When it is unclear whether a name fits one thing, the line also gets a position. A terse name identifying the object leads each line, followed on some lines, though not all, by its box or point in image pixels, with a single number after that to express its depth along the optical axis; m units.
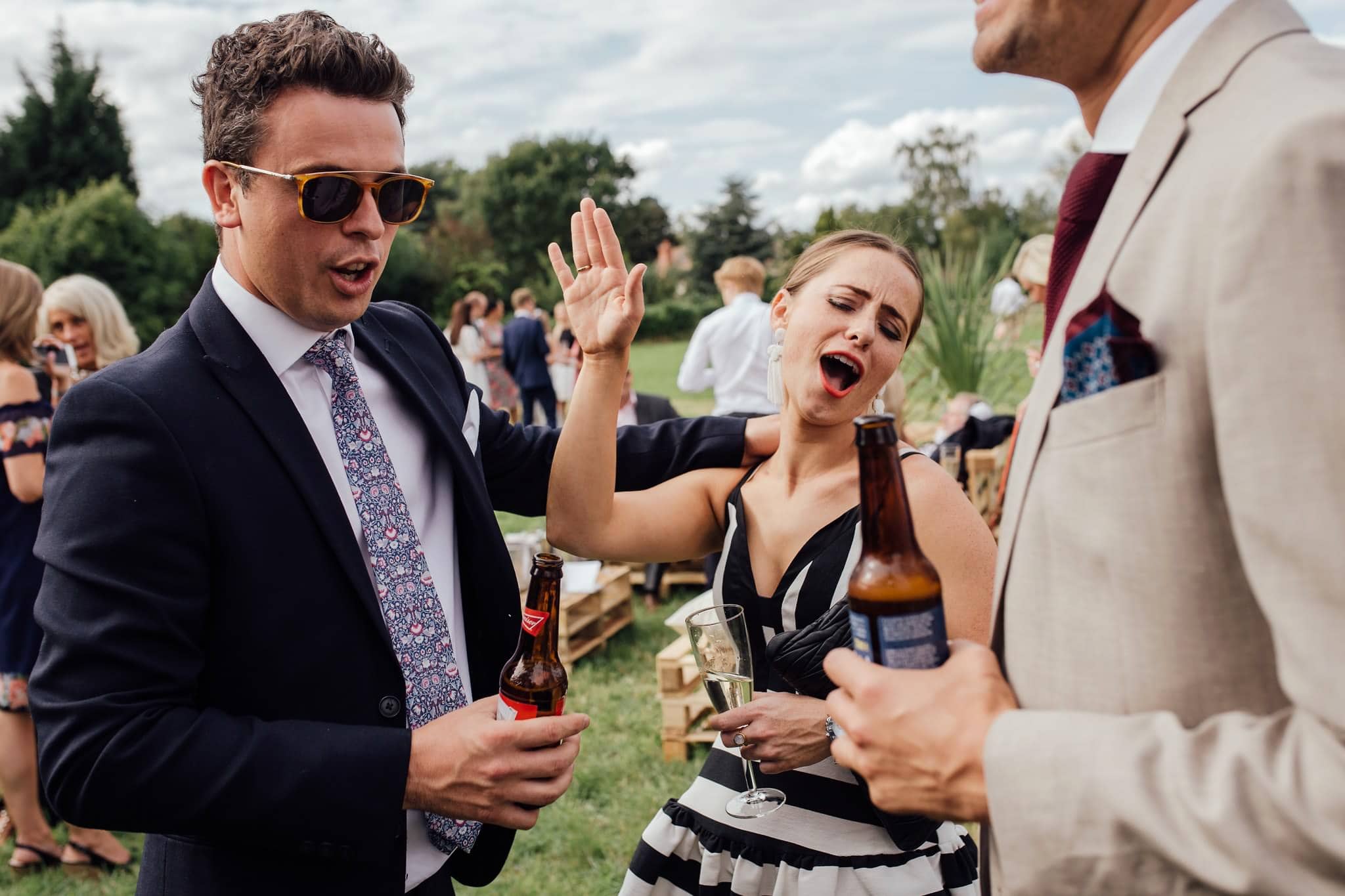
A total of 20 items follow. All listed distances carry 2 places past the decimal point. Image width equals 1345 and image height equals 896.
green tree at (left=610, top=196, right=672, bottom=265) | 65.81
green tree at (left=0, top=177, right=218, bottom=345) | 22.00
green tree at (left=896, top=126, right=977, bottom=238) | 55.31
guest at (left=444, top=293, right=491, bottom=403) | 13.85
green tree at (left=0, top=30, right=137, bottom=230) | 30.97
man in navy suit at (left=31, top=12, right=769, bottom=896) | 1.58
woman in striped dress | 2.13
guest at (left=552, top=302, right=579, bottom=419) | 13.44
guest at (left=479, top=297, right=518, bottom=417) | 14.21
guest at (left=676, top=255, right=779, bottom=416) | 7.70
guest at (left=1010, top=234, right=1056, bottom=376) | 5.89
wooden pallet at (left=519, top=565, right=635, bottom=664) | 6.54
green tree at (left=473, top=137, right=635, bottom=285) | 62.69
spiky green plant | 8.14
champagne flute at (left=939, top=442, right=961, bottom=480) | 7.17
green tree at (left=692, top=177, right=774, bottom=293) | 63.09
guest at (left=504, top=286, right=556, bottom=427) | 13.40
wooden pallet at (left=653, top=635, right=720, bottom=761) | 5.20
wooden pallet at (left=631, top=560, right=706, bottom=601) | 7.96
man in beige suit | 0.91
